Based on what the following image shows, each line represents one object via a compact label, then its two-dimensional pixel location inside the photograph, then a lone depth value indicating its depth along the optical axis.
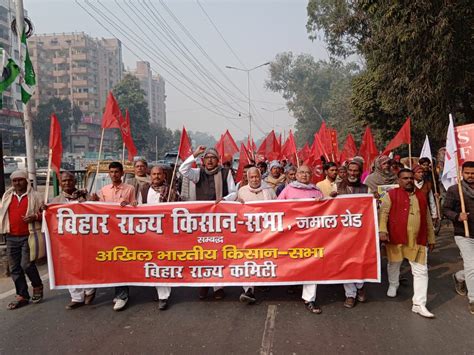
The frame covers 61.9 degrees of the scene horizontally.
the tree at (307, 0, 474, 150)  8.02
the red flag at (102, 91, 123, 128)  5.90
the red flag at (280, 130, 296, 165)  10.83
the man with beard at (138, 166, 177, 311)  4.82
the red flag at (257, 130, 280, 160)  12.05
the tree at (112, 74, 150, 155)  59.78
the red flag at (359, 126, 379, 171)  9.78
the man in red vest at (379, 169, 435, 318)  4.38
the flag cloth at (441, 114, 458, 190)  4.56
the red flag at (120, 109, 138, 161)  6.36
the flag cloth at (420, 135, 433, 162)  7.13
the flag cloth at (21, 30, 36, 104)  6.75
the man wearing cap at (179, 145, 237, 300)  5.05
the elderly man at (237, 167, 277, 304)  4.74
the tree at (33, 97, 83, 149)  53.06
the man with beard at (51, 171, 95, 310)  4.61
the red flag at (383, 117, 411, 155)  7.28
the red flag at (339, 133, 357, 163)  12.16
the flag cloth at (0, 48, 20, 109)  6.25
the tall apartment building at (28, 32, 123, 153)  81.06
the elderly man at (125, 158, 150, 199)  5.96
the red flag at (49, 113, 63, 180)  4.92
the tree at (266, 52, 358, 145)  71.38
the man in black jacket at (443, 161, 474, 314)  4.20
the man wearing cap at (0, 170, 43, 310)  4.61
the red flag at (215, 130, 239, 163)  9.82
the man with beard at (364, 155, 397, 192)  6.39
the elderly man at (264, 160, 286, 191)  6.89
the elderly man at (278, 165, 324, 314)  4.61
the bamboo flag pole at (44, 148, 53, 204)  4.61
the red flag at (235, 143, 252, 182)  10.01
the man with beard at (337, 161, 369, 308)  4.87
